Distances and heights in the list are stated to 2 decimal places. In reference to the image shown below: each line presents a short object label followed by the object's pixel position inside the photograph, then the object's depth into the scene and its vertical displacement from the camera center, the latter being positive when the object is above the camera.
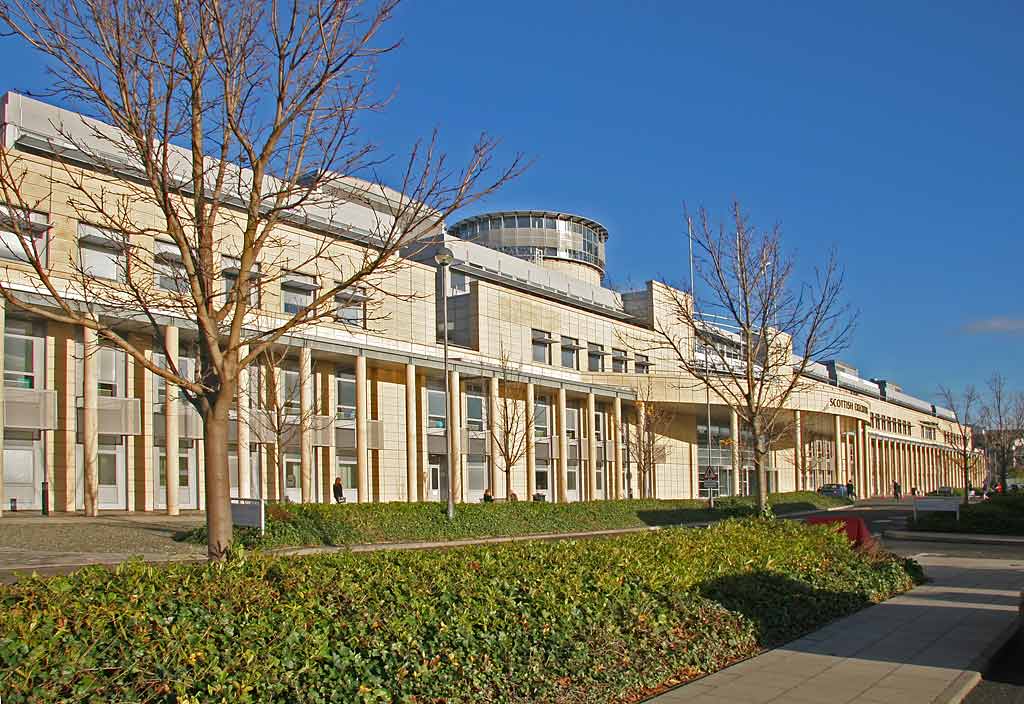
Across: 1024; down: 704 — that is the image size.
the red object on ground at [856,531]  16.77 -1.90
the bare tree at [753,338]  22.31 +1.95
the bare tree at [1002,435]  68.12 -1.42
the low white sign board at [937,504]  32.97 -2.94
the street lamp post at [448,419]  29.23 +0.31
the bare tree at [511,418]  46.09 +0.42
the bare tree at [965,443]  50.43 -2.44
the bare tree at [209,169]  8.97 +2.57
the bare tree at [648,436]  57.38 -0.78
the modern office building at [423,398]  33.59 +1.45
